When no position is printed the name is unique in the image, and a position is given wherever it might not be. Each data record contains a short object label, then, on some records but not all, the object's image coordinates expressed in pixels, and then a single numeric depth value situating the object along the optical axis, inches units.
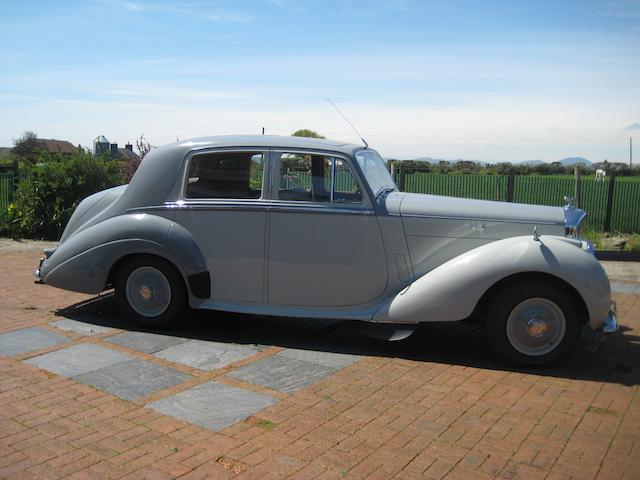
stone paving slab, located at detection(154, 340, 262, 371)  197.9
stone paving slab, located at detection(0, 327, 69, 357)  205.9
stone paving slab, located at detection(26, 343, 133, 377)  189.2
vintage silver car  194.5
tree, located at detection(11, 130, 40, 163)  1683.1
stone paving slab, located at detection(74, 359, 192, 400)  173.3
